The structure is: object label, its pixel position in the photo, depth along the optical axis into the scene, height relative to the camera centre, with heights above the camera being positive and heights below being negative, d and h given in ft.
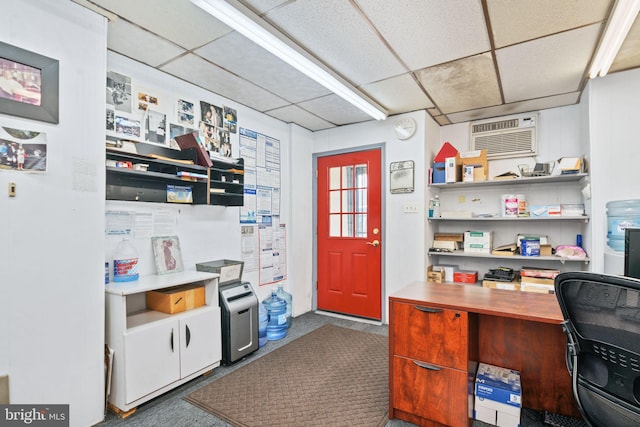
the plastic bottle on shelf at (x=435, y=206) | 12.66 +0.37
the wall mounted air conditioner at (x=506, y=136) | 12.09 +3.18
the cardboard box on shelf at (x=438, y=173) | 12.39 +1.69
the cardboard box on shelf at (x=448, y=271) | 12.48 -2.21
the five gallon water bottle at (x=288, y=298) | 13.05 -3.46
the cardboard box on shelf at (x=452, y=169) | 12.04 +1.80
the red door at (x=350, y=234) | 13.56 -0.83
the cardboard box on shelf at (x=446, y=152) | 12.48 +2.51
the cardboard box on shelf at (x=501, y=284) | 10.98 -2.42
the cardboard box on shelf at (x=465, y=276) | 12.03 -2.34
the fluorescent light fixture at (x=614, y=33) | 6.01 +3.98
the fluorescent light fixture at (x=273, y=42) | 6.10 +3.96
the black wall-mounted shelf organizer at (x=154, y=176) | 7.79 +1.07
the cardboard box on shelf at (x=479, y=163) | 11.78 +1.97
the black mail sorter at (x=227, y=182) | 10.12 +1.09
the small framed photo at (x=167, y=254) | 8.80 -1.09
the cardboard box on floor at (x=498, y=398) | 6.23 -3.67
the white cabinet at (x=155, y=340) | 6.88 -2.98
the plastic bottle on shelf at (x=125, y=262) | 7.77 -1.15
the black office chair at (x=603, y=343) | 4.06 -1.78
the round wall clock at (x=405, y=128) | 12.50 +3.53
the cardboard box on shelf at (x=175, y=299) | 8.16 -2.20
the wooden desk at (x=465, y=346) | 6.07 -2.73
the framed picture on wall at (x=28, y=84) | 5.60 +2.45
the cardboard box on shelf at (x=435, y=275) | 12.19 -2.32
